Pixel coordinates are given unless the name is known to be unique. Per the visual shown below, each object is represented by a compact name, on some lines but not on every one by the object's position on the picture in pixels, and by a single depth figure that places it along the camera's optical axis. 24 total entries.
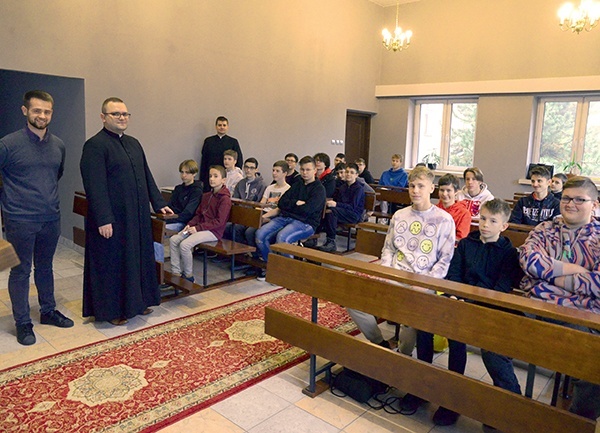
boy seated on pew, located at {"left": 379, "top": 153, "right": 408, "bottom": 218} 7.81
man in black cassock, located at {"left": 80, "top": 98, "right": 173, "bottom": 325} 3.12
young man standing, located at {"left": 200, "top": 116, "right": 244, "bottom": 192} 6.47
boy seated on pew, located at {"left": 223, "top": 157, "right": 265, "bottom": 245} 5.48
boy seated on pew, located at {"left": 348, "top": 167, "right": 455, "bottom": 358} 2.64
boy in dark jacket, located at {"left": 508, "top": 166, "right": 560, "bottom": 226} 4.36
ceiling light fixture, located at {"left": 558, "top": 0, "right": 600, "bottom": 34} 6.02
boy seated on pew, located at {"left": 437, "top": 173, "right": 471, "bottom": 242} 3.50
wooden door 9.83
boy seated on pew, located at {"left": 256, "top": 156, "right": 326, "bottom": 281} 4.65
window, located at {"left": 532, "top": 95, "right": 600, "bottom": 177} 7.84
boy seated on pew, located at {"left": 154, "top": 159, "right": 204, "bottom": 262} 4.49
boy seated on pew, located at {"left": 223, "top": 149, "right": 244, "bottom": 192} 5.84
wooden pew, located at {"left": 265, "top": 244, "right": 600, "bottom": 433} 1.76
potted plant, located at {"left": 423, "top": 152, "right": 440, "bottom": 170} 9.41
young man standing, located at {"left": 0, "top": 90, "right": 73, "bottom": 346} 2.96
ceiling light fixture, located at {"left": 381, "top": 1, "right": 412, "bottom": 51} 7.90
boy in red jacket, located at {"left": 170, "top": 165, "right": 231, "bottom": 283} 4.07
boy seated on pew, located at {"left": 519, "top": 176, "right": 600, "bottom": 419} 2.21
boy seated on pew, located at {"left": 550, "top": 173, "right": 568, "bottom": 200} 4.96
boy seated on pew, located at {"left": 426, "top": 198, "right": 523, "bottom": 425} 2.34
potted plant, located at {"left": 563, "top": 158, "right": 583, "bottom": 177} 7.76
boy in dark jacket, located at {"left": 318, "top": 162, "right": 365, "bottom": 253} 5.58
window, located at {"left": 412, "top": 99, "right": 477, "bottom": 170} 9.05
